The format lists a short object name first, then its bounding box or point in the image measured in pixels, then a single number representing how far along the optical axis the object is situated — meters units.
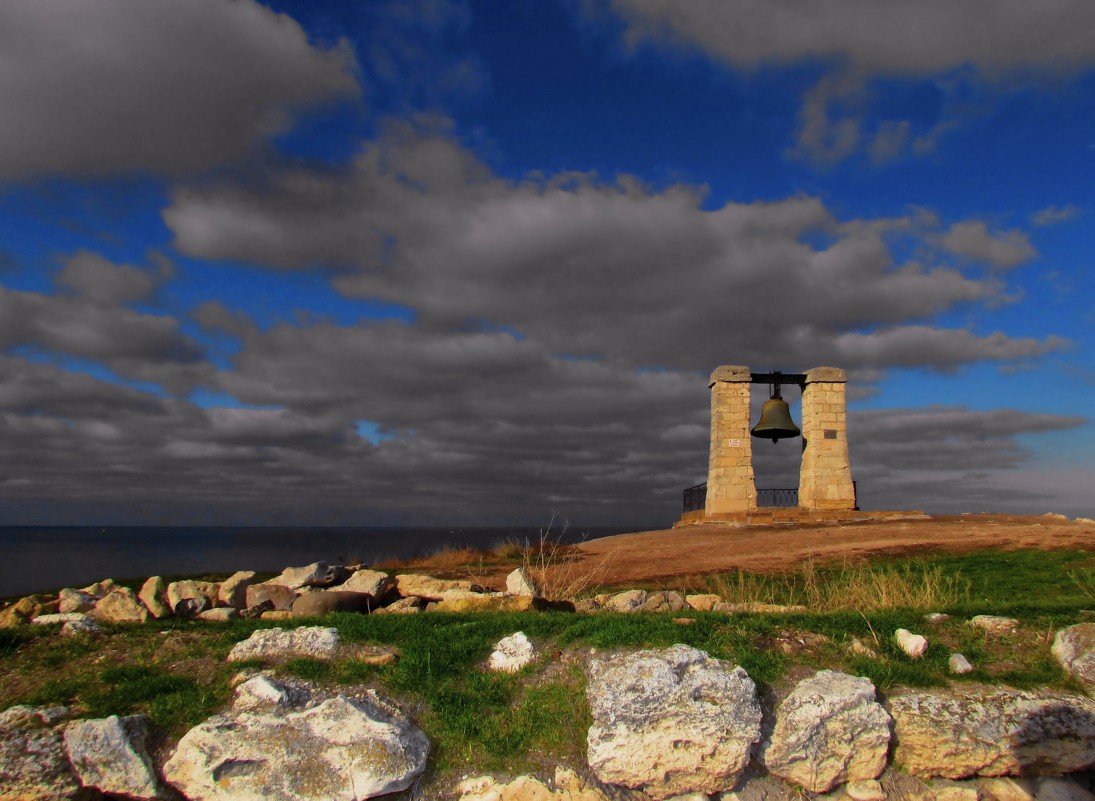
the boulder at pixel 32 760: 5.46
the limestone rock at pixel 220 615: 9.66
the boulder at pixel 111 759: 5.59
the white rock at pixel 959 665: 6.91
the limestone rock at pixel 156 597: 10.36
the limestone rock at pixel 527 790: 5.66
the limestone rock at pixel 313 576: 12.47
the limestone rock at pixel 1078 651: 6.92
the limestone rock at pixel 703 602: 10.53
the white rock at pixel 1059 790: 6.19
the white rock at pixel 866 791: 6.04
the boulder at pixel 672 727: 5.97
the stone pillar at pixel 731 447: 23.45
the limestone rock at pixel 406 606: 9.54
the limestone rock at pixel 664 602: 10.20
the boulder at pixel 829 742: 6.12
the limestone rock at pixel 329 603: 9.52
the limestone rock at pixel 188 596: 10.42
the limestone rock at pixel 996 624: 7.70
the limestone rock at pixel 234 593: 11.52
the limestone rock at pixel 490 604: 9.12
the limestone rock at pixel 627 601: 10.20
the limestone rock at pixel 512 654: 6.93
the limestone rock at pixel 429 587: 11.29
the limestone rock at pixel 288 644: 7.01
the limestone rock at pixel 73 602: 10.23
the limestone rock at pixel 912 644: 7.23
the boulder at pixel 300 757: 5.66
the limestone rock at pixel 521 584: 10.24
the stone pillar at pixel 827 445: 23.45
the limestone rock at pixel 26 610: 9.47
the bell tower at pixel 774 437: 23.42
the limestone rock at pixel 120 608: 9.62
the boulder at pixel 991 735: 6.20
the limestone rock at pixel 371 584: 11.05
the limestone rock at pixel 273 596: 10.84
